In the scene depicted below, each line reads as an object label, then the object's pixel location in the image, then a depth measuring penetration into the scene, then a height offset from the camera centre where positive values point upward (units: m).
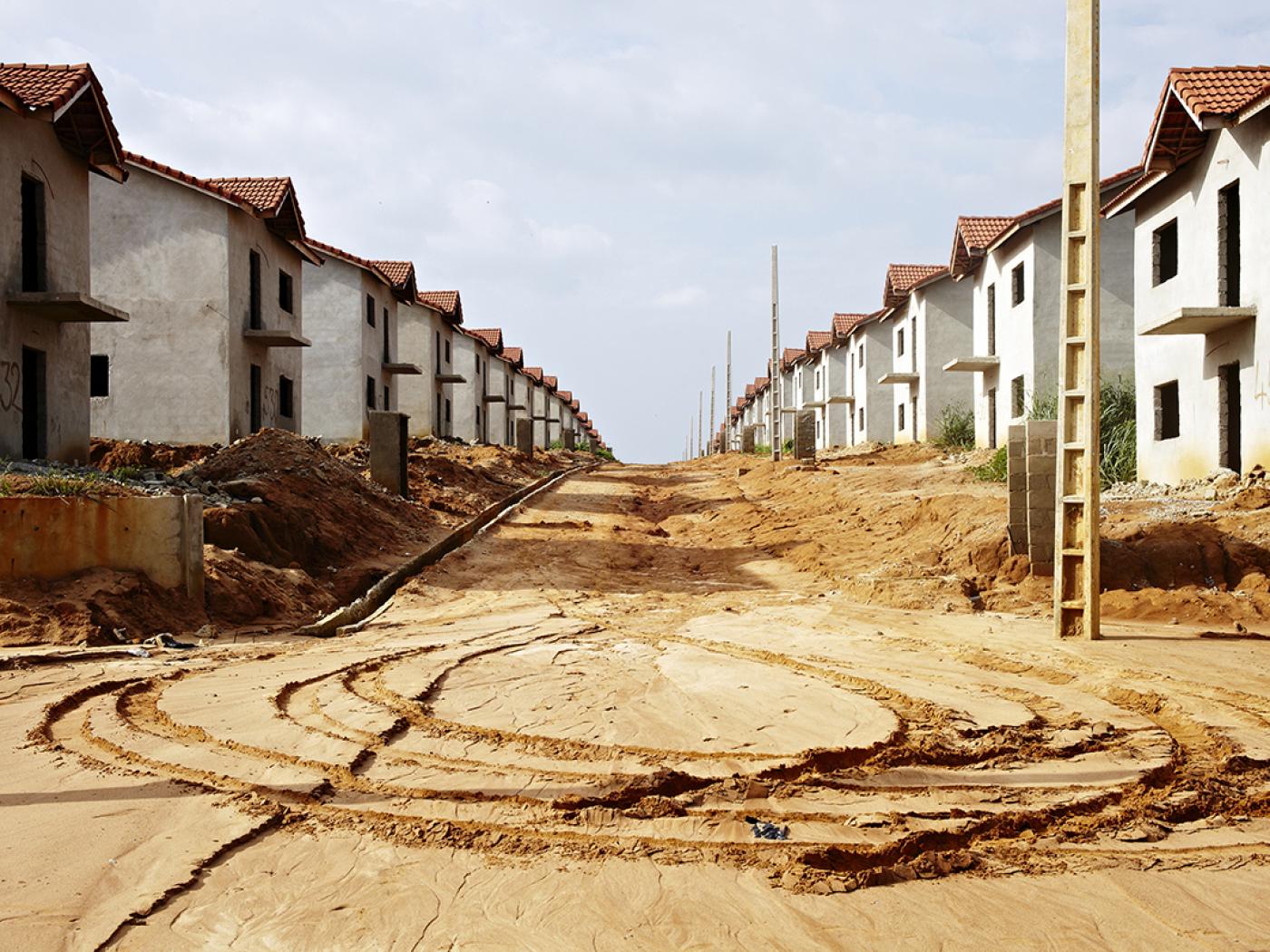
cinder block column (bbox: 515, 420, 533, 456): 38.34 +1.84
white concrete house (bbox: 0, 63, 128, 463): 15.84 +3.91
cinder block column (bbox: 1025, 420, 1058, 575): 10.88 -0.08
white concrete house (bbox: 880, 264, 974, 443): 32.41 +4.70
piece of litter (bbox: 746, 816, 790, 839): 3.73 -1.30
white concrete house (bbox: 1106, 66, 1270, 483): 14.66 +3.30
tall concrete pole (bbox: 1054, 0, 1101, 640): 8.73 +1.16
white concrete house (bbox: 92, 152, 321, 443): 22.80 +4.06
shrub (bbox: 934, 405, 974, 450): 30.67 +1.65
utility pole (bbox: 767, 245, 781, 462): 33.38 +2.71
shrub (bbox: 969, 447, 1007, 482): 20.88 +0.29
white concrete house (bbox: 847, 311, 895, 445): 40.53 +4.09
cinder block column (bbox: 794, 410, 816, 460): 32.44 +1.49
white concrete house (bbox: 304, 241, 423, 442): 31.45 +4.31
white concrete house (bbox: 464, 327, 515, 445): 49.72 +5.03
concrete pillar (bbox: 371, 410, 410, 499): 19.53 +0.67
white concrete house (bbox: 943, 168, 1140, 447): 22.31 +4.38
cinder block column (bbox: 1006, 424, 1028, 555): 11.09 +0.00
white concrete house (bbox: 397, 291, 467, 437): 39.28 +5.23
